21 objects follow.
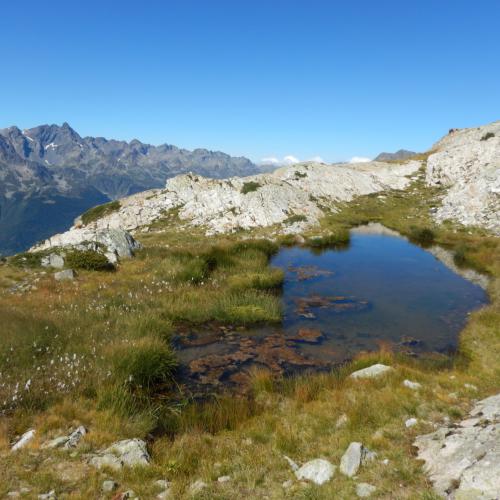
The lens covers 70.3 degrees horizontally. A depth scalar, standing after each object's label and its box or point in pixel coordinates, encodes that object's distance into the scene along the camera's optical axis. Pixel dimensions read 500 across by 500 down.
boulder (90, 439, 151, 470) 7.88
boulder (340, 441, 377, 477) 7.32
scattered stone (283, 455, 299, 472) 7.88
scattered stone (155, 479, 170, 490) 7.29
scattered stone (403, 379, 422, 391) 11.57
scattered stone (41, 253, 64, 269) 26.72
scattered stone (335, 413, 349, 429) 9.70
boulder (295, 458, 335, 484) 7.26
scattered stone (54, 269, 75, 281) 23.78
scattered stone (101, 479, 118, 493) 7.04
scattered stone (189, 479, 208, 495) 7.14
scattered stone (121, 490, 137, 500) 6.84
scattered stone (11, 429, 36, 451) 8.25
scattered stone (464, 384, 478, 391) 12.00
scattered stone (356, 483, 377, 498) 6.49
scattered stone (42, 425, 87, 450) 8.45
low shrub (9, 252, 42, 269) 26.77
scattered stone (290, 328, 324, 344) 17.92
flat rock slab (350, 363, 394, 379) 12.71
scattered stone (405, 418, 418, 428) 9.39
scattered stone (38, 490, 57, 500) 6.62
